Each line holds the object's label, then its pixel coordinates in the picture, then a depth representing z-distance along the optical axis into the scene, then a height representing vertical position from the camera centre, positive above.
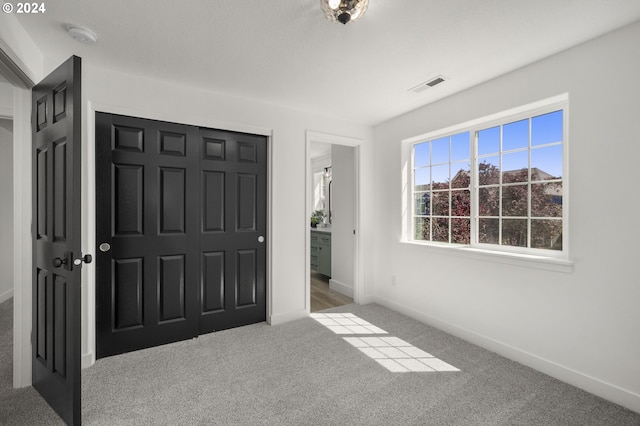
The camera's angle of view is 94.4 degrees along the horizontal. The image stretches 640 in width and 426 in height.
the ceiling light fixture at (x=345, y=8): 1.61 +1.13
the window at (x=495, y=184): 2.45 +0.28
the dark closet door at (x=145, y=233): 2.51 -0.18
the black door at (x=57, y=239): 1.67 -0.16
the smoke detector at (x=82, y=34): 1.92 +1.19
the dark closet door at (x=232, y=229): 2.98 -0.17
